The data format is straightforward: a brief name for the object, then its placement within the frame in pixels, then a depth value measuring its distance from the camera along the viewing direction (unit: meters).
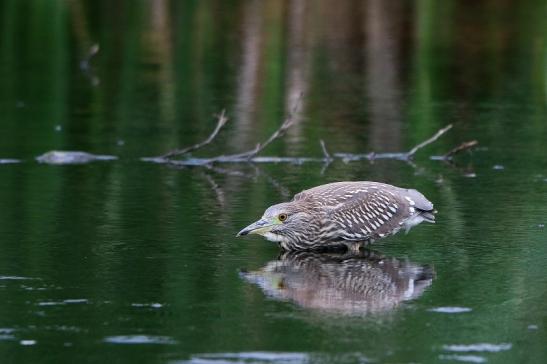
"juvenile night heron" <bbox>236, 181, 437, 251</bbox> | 18.86
